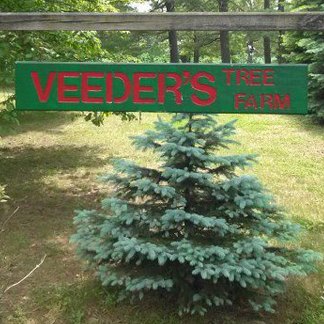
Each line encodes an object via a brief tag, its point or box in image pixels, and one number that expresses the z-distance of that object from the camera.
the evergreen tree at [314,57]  10.91
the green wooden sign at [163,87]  2.72
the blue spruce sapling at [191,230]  3.05
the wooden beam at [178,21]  3.02
